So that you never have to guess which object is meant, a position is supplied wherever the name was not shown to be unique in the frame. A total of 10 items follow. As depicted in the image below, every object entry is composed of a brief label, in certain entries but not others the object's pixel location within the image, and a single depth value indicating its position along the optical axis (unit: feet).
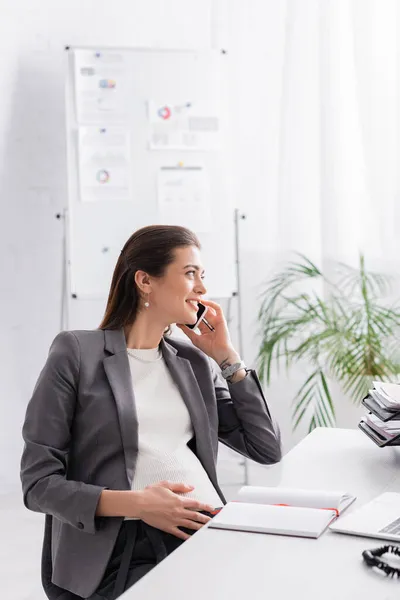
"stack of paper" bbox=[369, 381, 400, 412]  11.76
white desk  7.02
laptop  8.44
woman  10.07
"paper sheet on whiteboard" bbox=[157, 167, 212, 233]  17.20
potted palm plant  16.51
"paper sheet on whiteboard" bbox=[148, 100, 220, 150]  17.20
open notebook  8.66
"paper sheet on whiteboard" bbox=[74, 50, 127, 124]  17.00
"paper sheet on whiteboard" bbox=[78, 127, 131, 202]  16.97
